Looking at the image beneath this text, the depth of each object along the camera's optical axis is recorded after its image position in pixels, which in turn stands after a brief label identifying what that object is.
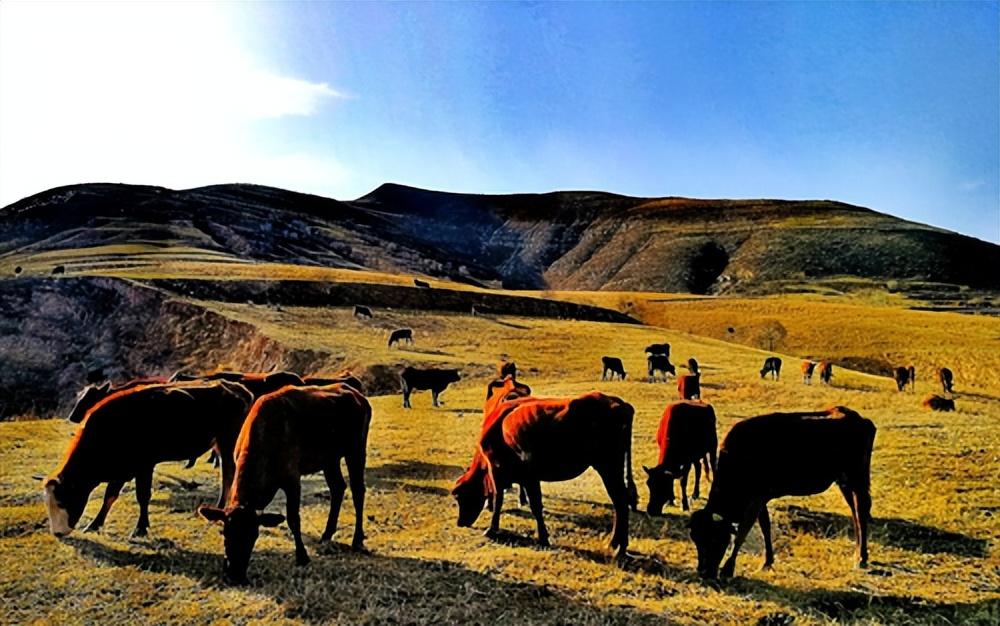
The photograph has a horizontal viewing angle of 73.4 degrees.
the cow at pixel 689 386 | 26.45
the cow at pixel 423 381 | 28.56
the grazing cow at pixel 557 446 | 10.61
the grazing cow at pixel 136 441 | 10.79
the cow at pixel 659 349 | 43.36
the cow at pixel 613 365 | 36.00
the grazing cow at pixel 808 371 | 36.46
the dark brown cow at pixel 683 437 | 13.27
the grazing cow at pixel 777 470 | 9.54
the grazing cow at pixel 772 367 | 36.90
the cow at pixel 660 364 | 36.28
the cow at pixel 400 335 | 43.62
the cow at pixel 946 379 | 37.59
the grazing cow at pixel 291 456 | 8.95
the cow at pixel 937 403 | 27.91
